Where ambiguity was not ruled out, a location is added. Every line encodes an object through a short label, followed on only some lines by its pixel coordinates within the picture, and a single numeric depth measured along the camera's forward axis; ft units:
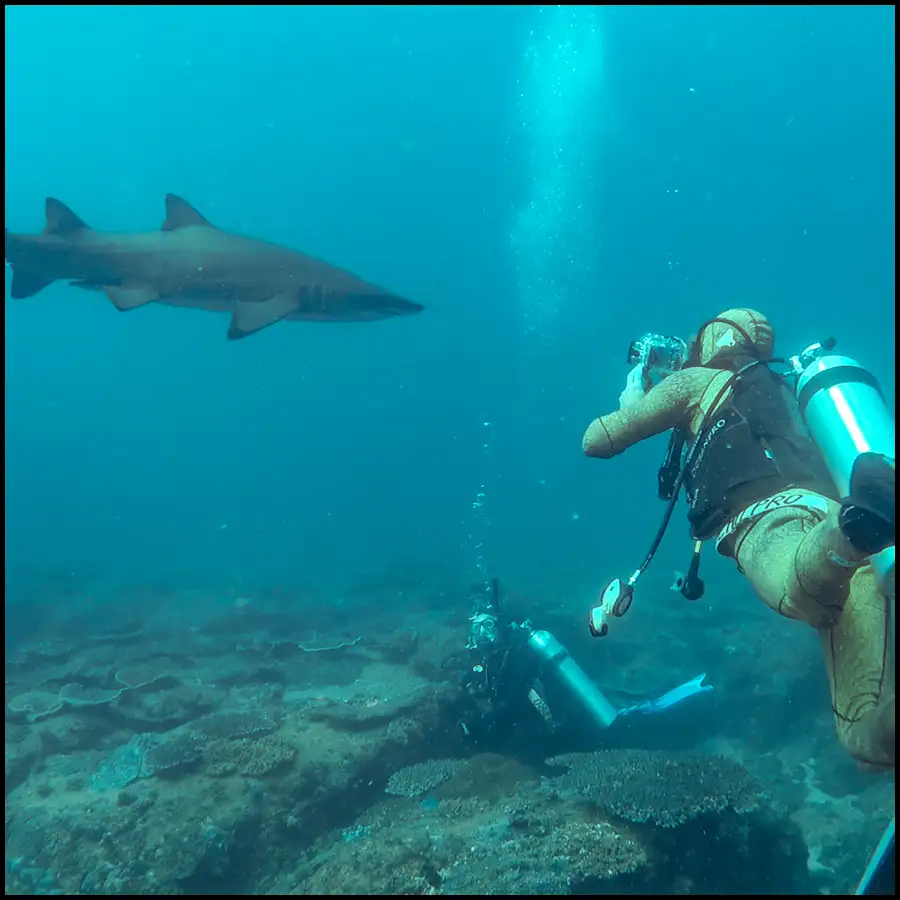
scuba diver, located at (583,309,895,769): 7.75
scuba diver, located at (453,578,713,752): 26.86
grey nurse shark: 18.22
